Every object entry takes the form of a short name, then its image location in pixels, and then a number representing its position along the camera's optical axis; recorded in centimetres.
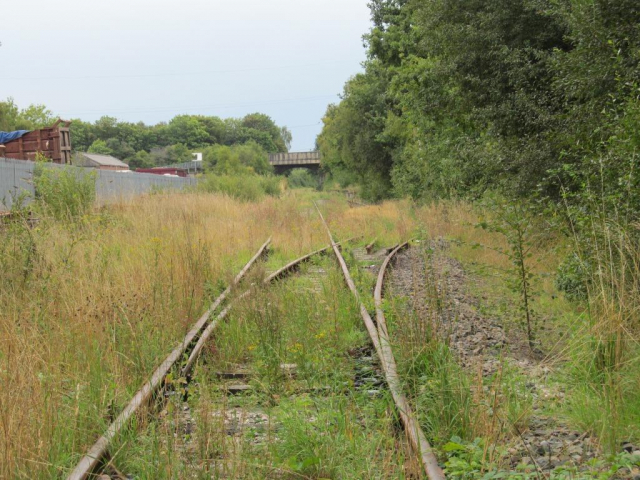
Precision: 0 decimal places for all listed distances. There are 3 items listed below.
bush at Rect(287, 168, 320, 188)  13712
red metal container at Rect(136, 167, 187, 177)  8128
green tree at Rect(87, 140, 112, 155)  13788
